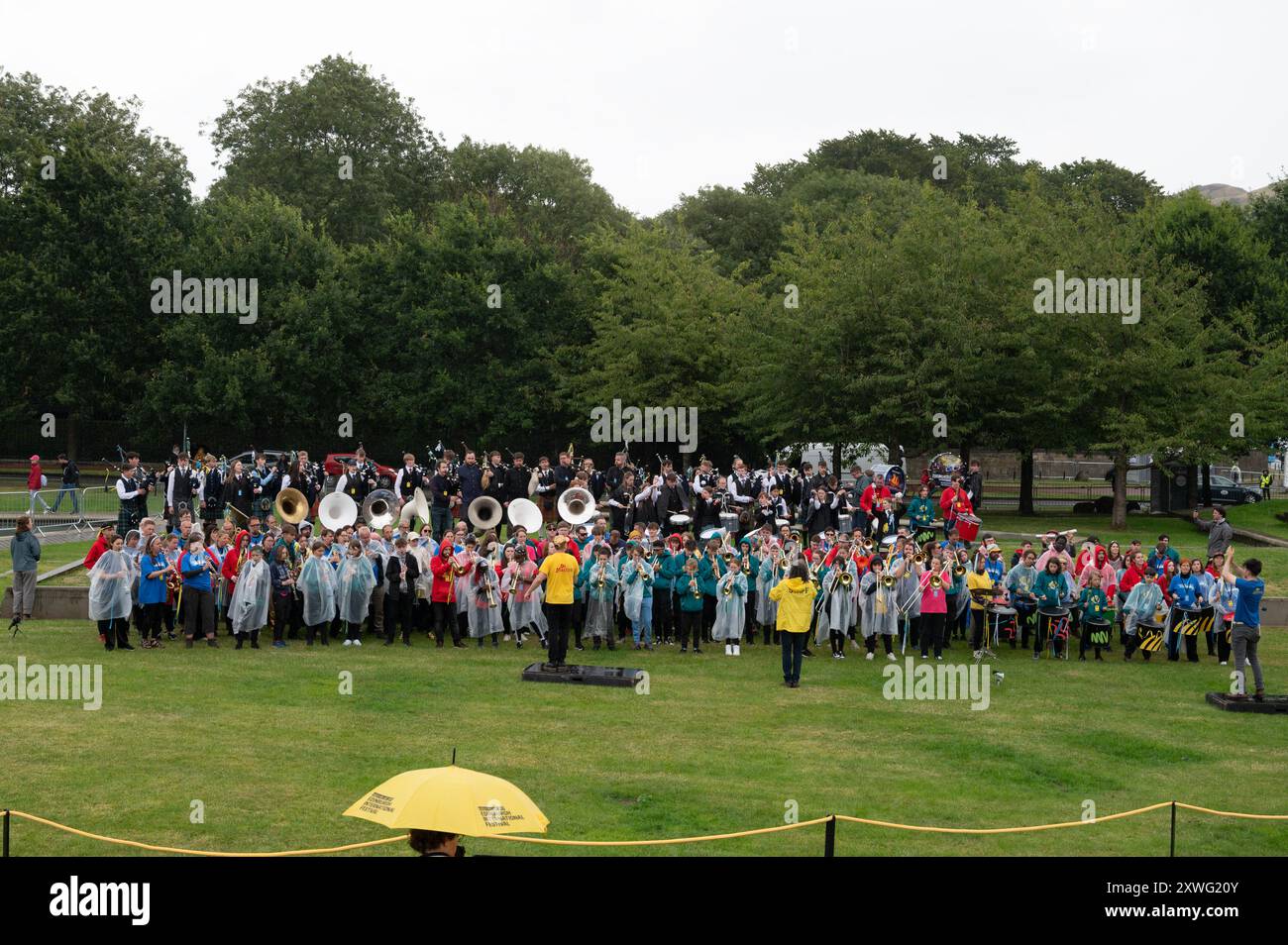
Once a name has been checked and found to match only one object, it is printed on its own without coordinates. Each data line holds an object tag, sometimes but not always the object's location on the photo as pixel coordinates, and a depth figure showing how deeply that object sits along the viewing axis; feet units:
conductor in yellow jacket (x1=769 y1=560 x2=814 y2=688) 65.72
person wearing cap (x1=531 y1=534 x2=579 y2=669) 66.08
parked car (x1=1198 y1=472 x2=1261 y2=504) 164.86
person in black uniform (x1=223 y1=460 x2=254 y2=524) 100.73
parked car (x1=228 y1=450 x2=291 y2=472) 108.14
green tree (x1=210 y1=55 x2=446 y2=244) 234.79
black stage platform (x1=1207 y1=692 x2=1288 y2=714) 61.98
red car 105.09
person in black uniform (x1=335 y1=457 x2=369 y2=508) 100.01
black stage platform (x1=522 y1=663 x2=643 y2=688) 64.64
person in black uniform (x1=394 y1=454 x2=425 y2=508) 99.81
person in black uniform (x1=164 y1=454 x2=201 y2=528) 100.94
